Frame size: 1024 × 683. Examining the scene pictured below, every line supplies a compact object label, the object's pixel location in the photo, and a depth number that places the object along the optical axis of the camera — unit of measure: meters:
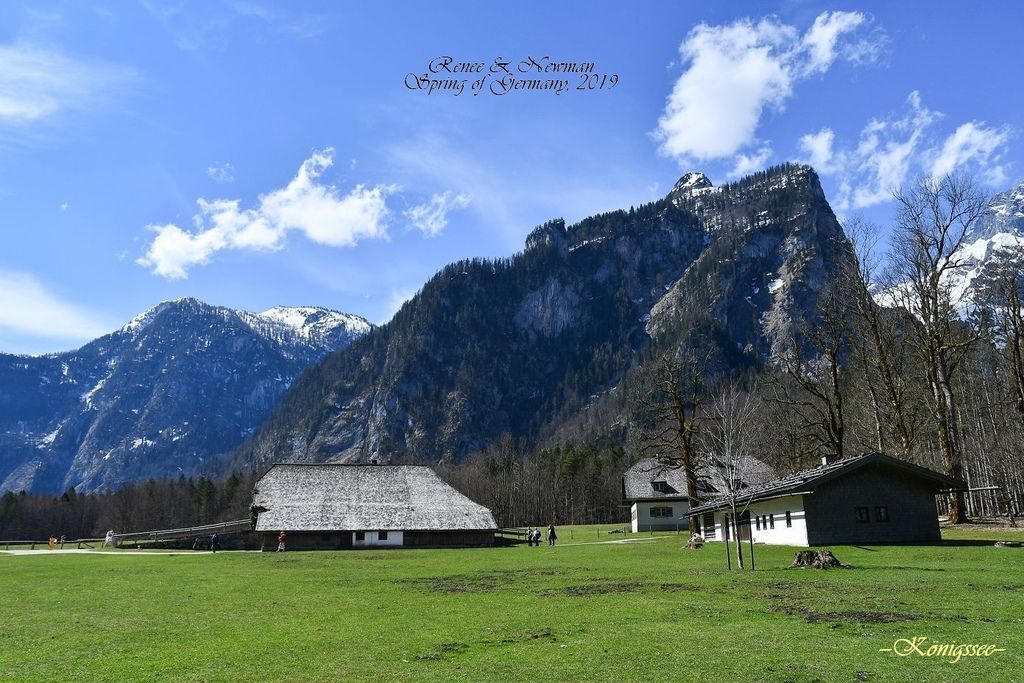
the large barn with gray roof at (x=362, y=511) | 58.69
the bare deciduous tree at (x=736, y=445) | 30.59
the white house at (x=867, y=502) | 37.25
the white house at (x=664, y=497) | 75.00
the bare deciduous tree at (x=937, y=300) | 43.12
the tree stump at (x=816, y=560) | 25.80
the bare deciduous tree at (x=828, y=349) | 48.41
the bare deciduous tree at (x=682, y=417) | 53.50
